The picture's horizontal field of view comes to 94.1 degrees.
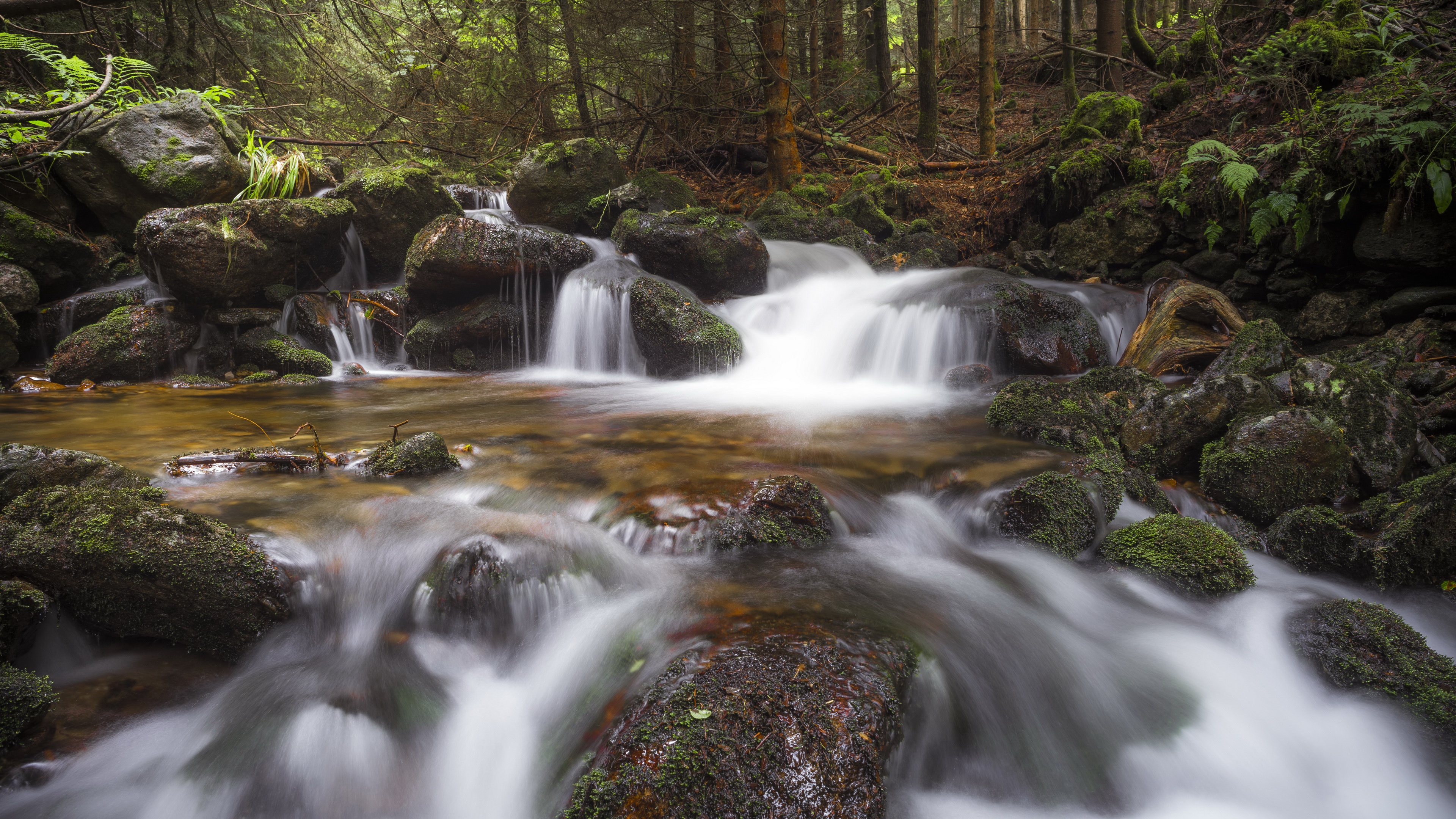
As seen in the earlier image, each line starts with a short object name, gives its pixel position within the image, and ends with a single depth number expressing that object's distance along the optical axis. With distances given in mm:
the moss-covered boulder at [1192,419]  4629
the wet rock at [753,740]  1980
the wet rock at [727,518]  3678
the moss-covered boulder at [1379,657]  2672
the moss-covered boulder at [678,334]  8484
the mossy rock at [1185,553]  3535
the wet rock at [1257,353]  5352
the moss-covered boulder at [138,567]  2686
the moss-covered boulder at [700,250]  9547
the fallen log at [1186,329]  6551
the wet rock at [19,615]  2459
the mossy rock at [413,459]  4535
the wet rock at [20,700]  2258
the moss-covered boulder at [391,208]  10031
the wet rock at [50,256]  8250
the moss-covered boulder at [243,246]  8352
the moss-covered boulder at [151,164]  8898
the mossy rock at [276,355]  8812
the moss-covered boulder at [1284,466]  4125
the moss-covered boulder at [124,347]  7930
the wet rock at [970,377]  7453
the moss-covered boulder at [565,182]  10953
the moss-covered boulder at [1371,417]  4152
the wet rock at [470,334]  9469
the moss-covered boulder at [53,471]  3213
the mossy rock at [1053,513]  3869
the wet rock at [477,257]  9078
